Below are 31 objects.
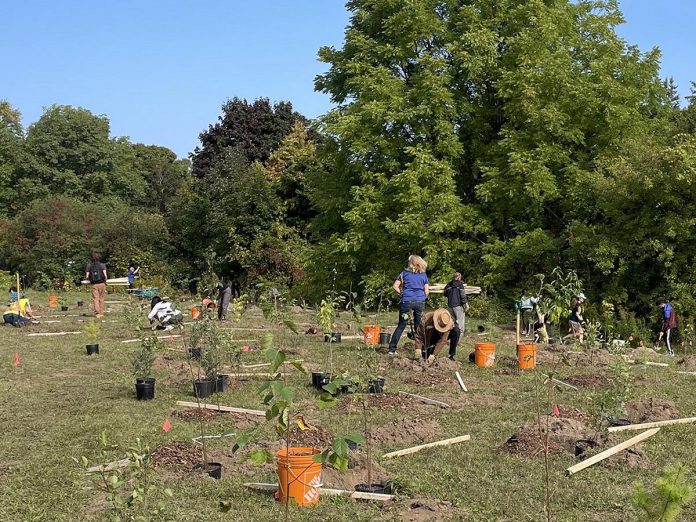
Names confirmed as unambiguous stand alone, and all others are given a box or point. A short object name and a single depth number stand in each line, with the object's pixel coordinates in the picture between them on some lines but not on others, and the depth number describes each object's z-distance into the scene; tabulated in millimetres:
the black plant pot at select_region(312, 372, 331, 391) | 10594
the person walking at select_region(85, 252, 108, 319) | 20969
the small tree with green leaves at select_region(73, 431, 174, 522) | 3943
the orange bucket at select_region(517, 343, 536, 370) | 12305
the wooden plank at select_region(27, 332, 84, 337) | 17781
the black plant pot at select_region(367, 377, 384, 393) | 9945
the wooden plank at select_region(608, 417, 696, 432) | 8312
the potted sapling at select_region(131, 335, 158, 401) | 10180
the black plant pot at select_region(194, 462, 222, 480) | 6582
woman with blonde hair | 13438
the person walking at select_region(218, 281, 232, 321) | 20436
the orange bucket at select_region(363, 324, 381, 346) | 14258
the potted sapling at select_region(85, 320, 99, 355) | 12127
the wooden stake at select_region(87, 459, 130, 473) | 6709
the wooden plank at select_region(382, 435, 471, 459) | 7410
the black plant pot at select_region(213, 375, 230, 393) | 10584
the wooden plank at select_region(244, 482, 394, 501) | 6062
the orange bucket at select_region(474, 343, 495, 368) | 13055
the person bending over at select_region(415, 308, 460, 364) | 12867
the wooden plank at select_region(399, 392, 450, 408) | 9758
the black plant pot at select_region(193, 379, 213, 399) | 10146
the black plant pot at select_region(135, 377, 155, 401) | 10164
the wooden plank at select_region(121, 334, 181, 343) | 16438
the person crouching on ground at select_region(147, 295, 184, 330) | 16453
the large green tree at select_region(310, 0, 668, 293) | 24344
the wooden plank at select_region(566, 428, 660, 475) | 6859
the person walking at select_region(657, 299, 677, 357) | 19641
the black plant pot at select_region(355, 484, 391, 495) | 6230
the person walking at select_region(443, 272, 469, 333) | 15070
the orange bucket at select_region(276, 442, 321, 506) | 5703
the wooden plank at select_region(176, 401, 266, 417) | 9145
